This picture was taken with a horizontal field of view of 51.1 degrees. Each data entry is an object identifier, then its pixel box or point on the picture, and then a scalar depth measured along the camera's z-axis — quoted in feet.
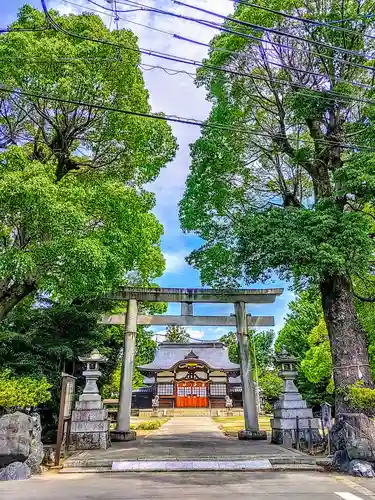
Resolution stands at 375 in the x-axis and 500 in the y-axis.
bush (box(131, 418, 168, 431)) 53.72
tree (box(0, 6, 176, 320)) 22.52
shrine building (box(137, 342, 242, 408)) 97.76
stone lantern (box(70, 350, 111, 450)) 28.45
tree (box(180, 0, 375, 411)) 25.71
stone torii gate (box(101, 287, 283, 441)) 34.73
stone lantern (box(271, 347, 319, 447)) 29.60
